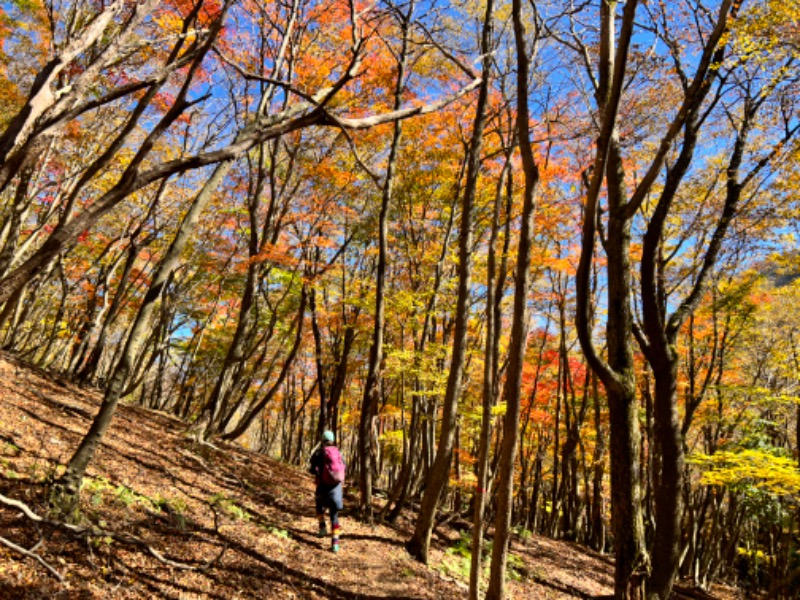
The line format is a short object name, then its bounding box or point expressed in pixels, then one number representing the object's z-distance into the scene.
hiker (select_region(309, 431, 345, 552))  6.91
